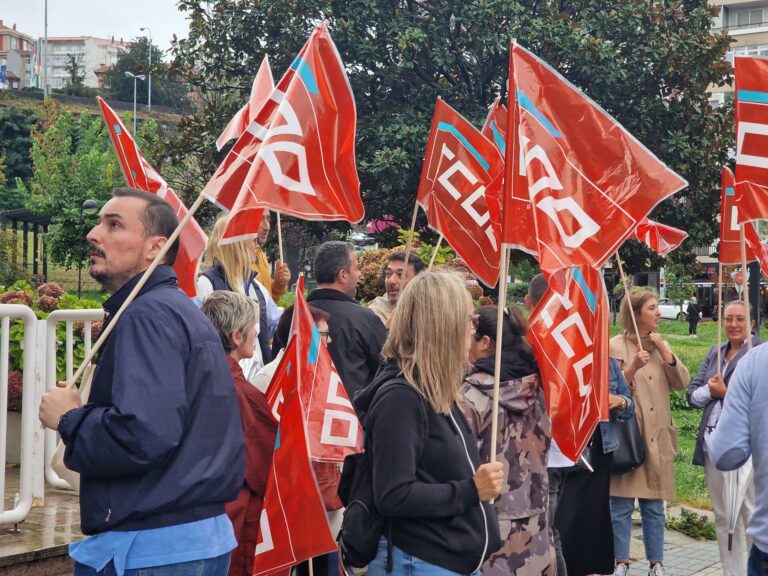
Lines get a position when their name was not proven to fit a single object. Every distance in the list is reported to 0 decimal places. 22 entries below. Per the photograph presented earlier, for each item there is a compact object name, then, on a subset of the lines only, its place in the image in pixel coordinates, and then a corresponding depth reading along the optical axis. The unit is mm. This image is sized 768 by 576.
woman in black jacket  3396
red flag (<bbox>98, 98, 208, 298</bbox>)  6293
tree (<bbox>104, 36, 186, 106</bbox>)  97812
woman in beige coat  7078
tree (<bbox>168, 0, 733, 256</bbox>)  19547
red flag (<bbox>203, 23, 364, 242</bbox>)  4238
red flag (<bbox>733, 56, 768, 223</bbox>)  5688
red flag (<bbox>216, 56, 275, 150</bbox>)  6992
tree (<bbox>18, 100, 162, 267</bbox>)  43844
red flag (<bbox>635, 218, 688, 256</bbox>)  8500
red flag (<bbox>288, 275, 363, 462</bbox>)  4172
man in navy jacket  2805
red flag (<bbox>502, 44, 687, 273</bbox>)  4312
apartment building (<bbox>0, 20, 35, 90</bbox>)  133125
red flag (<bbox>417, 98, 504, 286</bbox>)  6668
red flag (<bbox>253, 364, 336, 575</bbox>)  3990
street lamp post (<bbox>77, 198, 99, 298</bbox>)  29133
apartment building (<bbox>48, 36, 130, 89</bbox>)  155500
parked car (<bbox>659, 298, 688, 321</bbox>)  60344
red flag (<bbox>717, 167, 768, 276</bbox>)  7227
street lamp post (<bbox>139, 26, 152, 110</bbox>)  88719
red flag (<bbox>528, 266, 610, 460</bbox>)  4961
